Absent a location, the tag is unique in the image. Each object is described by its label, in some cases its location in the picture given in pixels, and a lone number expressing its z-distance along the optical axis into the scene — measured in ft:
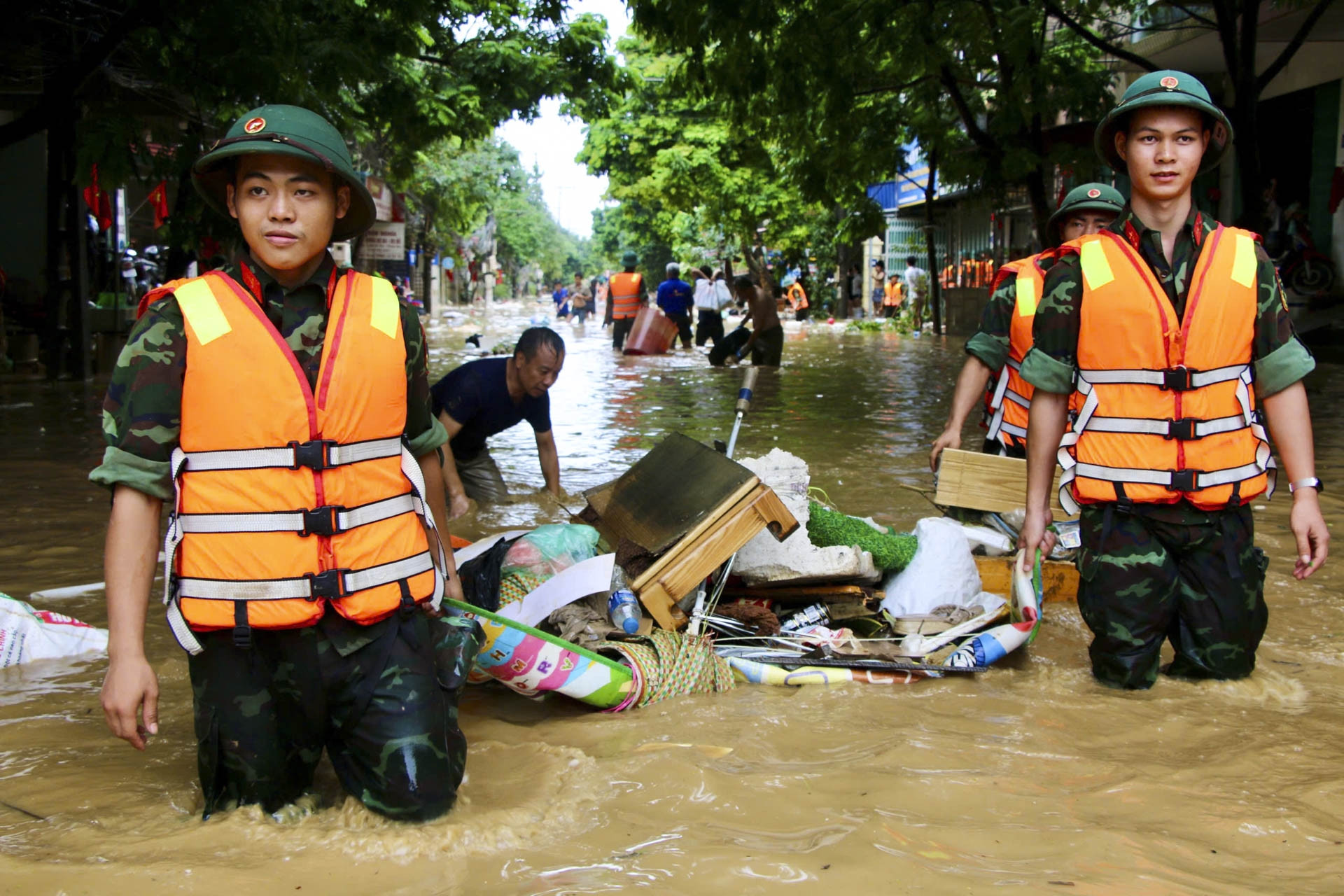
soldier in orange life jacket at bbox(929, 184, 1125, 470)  16.79
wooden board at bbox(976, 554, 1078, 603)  16.71
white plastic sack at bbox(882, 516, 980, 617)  15.67
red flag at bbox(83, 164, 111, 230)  57.21
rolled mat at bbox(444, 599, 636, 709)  11.96
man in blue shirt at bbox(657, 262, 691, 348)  74.49
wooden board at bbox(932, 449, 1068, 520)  17.16
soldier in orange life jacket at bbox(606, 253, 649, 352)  76.33
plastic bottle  14.24
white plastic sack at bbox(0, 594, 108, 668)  14.29
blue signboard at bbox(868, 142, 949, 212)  111.34
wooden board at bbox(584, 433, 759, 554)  14.97
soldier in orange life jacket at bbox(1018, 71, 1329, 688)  11.80
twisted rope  13.21
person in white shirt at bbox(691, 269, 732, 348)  75.56
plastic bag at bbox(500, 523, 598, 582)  15.19
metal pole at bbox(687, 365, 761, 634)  14.52
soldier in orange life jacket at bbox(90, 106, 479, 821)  8.89
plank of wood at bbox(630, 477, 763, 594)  14.48
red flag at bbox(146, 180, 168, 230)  61.31
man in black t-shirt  20.72
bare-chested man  59.21
